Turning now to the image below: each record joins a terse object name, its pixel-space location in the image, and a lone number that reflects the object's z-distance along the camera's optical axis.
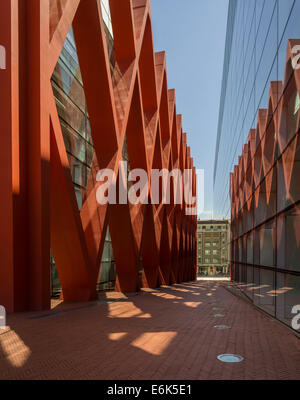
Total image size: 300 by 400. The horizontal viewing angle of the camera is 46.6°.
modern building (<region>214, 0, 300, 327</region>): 8.19
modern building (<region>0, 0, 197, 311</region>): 7.77
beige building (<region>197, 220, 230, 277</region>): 92.31
